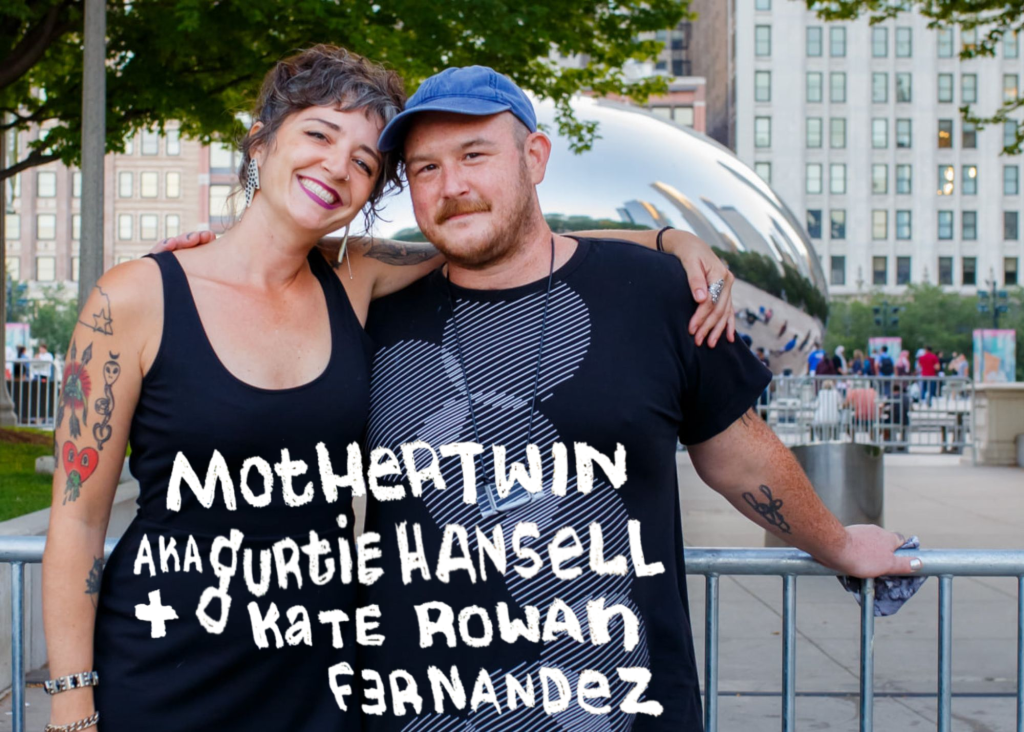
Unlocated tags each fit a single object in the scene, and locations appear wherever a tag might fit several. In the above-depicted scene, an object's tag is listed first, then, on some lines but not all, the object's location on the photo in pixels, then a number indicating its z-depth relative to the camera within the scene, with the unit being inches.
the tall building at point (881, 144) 3324.3
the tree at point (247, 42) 406.0
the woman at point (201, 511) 83.7
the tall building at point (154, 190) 3154.5
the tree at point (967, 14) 481.6
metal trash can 335.0
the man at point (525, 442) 87.4
